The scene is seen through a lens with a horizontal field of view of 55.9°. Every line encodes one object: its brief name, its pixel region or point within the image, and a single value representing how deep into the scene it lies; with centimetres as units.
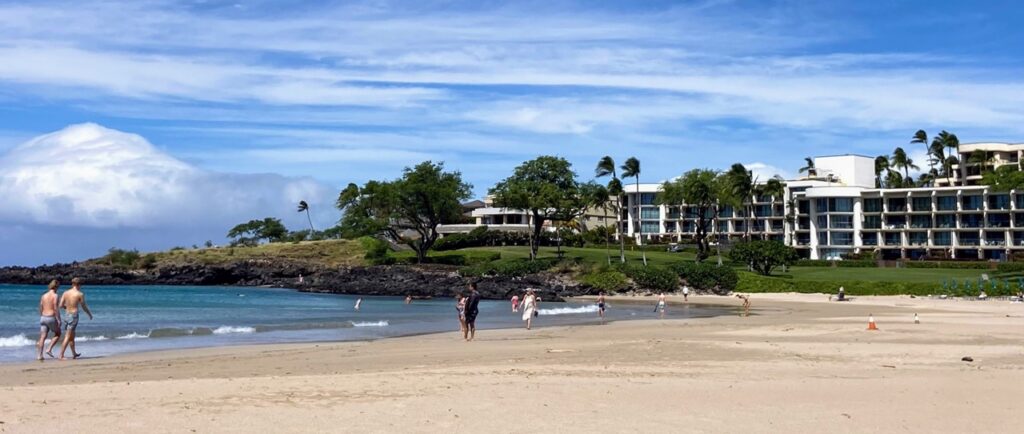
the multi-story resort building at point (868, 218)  10331
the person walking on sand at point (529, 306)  3247
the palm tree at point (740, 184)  10825
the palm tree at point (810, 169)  13159
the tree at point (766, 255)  8094
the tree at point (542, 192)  9550
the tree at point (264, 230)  15162
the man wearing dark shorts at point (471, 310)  2705
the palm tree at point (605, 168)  10785
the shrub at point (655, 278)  7150
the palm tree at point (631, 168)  10562
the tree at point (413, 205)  10162
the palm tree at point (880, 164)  14088
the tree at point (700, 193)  10369
